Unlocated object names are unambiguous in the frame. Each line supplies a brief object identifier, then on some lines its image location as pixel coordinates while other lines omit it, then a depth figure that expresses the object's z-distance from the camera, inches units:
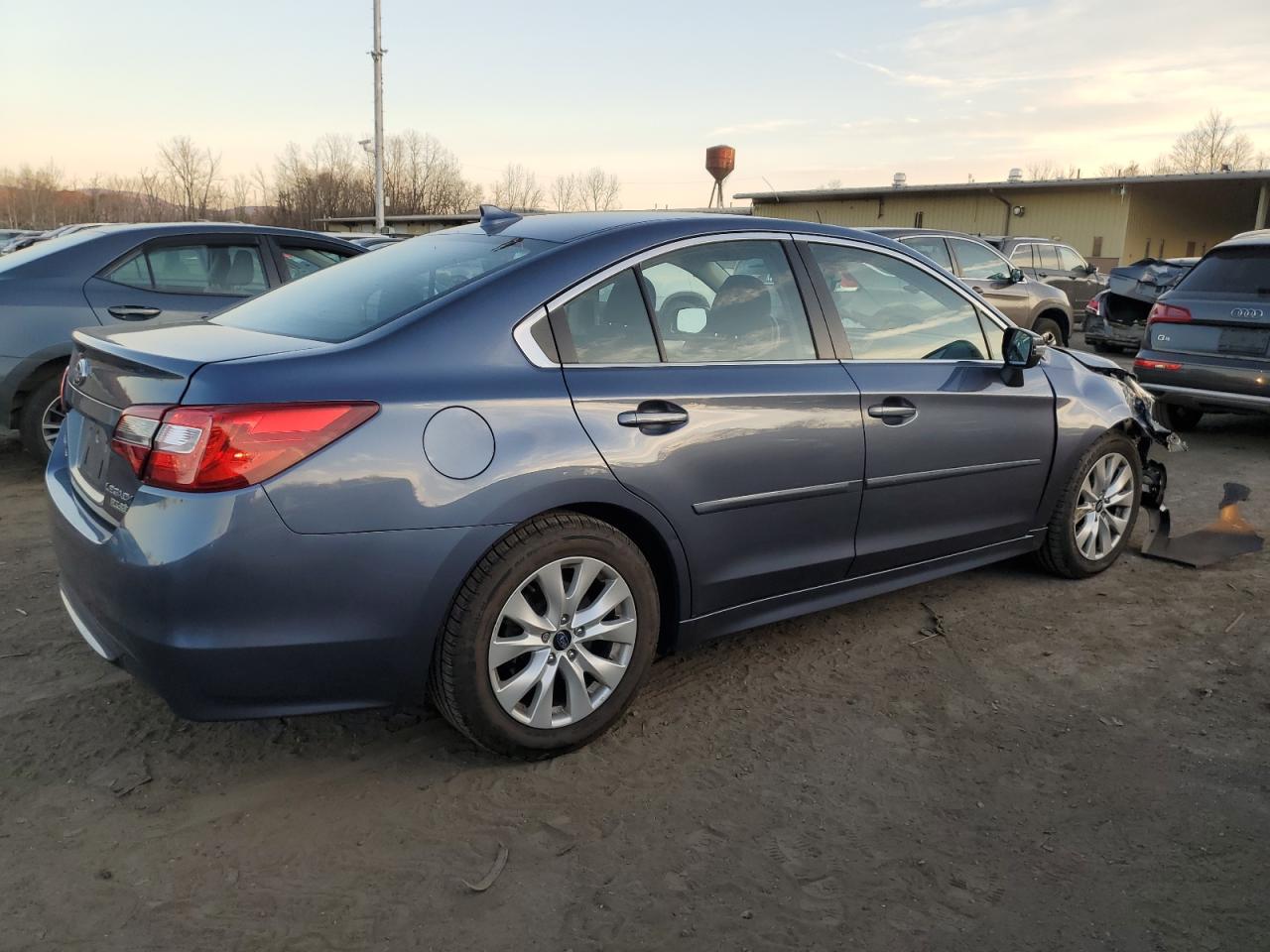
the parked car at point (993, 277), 442.6
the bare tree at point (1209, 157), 2832.2
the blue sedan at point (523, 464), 96.7
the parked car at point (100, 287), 230.2
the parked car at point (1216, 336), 283.3
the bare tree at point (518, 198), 2288.4
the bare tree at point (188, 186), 2304.4
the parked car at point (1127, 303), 477.4
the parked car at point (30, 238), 653.5
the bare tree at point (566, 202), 2269.4
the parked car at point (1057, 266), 638.5
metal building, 1120.8
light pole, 970.1
